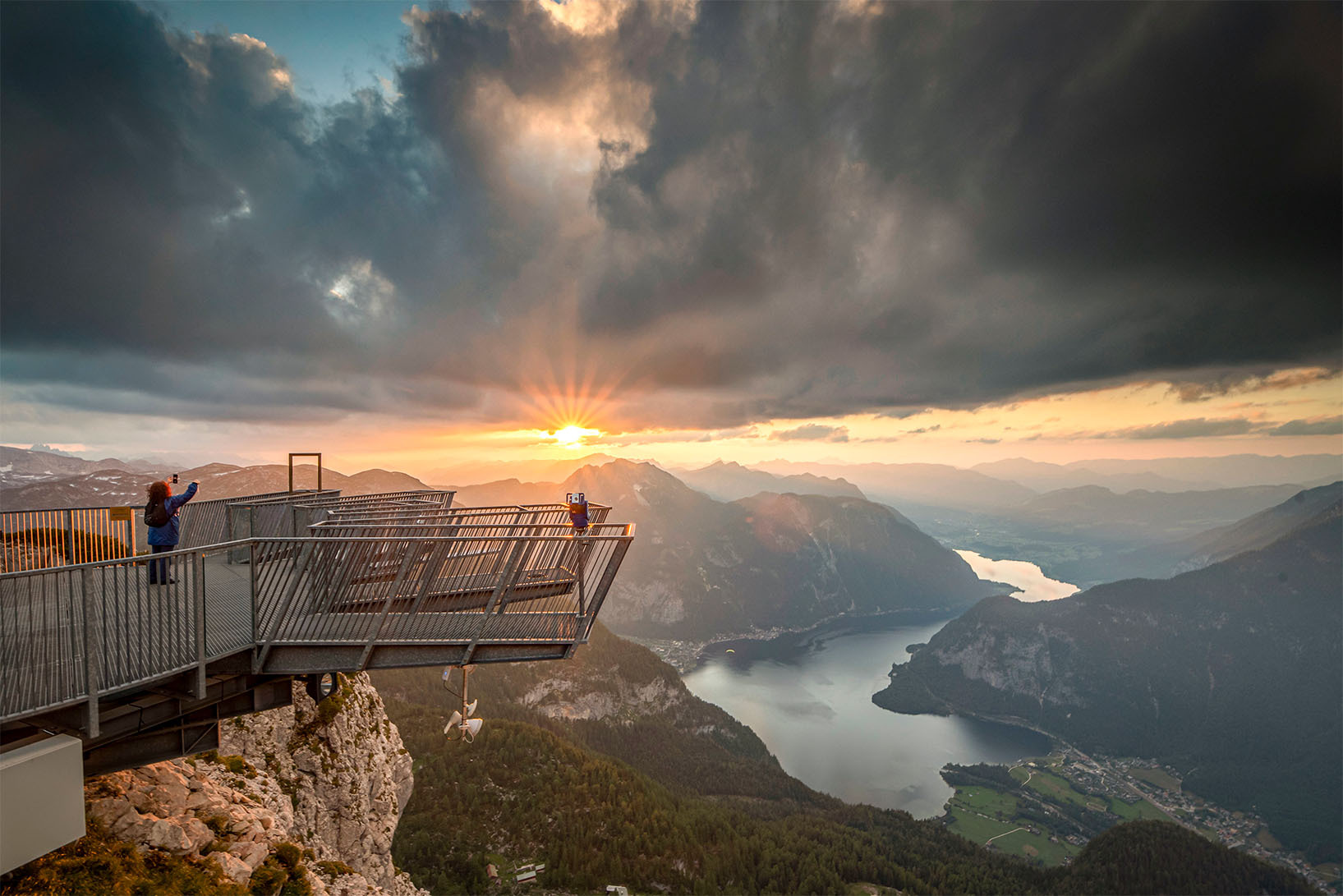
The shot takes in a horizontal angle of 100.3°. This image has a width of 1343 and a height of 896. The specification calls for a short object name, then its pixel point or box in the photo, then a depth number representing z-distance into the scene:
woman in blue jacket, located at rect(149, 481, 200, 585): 13.08
